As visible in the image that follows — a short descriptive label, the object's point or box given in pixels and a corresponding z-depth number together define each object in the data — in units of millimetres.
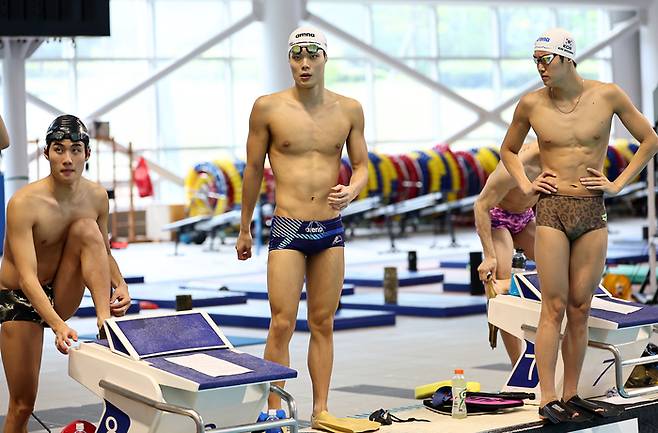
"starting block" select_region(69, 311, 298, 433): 9695
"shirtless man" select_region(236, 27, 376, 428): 12008
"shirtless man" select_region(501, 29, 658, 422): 12414
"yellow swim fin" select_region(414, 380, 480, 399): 14742
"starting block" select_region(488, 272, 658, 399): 13094
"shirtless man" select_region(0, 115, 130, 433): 11281
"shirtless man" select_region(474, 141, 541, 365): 14672
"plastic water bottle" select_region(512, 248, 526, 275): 16641
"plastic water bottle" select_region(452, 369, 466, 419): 12773
